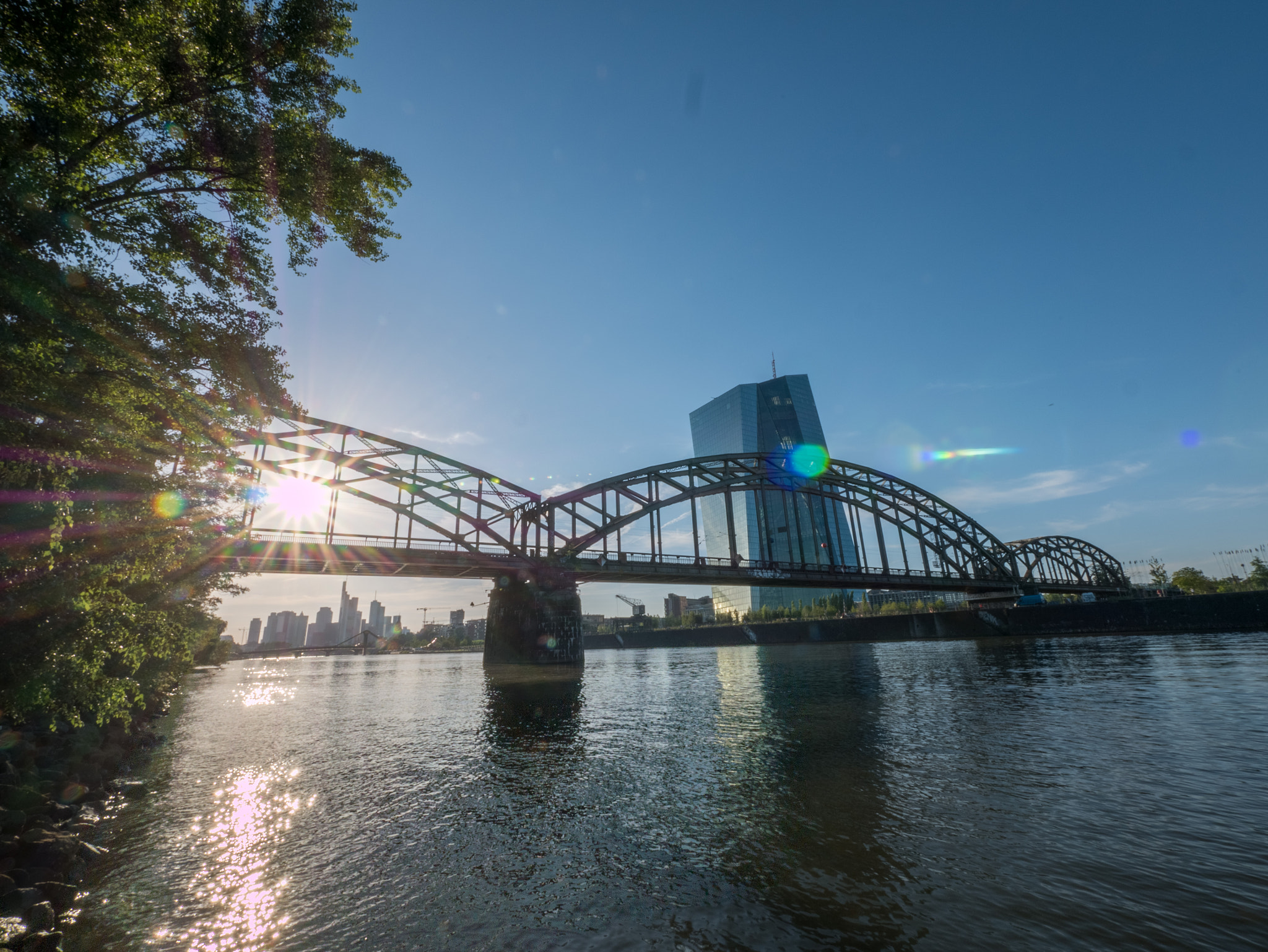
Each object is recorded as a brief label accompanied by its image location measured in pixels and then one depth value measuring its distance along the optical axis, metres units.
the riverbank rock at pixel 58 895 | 7.24
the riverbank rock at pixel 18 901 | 6.51
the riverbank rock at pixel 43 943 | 6.03
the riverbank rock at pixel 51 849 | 8.12
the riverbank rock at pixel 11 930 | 5.83
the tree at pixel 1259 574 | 100.69
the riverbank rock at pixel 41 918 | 6.35
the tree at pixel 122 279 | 9.31
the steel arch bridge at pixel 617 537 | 52.47
